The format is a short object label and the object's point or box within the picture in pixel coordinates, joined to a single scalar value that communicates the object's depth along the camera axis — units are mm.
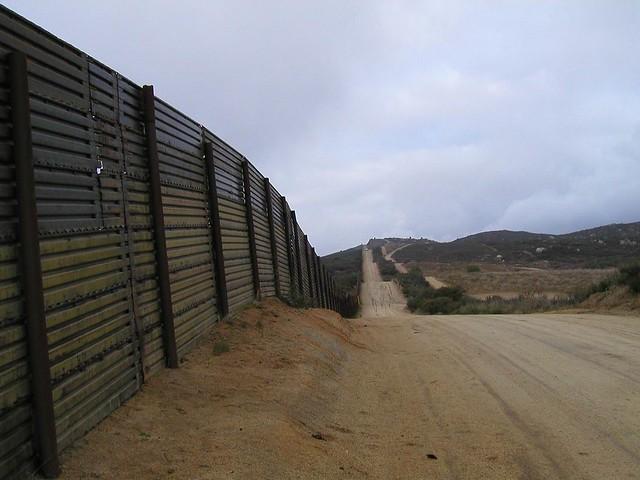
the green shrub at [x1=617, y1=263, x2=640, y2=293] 18141
